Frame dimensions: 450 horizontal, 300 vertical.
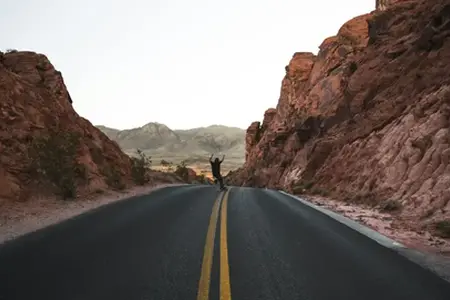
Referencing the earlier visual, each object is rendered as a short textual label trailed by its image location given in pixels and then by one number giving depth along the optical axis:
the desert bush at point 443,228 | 9.12
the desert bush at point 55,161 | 15.95
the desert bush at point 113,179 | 22.09
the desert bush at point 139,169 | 27.72
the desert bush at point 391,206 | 13.22
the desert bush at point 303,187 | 25.39
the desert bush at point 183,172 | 57.66
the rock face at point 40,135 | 15.86
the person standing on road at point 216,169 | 24.38
